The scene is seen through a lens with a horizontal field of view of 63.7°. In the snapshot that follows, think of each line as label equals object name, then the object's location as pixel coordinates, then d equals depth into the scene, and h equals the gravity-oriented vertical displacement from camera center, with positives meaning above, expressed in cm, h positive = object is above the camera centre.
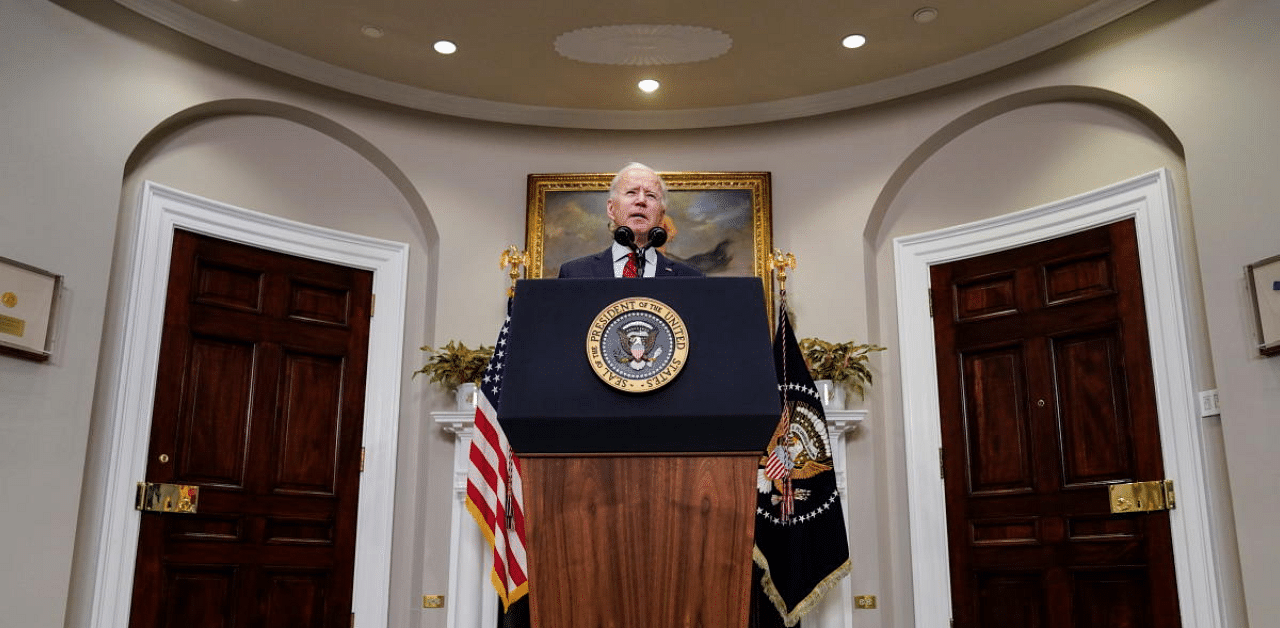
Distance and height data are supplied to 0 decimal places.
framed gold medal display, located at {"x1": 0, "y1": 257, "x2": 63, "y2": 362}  412 +71
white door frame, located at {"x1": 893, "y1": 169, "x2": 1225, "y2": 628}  443 +59
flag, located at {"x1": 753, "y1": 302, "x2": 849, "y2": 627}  484 -12
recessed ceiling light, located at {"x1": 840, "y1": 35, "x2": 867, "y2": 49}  522 +225
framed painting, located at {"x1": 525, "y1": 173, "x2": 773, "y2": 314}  585 +151
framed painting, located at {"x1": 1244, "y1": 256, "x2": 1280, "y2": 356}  405 +75
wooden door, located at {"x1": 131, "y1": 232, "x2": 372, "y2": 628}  488 +23
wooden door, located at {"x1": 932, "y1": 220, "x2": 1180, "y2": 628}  468 +25
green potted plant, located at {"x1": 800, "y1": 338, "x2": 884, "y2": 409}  536 +63
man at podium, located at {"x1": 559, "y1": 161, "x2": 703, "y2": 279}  313 +84
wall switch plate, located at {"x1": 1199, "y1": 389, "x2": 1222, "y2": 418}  441 +37
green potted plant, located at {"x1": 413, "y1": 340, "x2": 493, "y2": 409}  540 +62
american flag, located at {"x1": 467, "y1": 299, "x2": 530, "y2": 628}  475 -6
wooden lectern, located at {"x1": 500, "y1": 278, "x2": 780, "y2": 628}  207 +2
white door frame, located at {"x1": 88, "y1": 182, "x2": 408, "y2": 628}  464 +55
